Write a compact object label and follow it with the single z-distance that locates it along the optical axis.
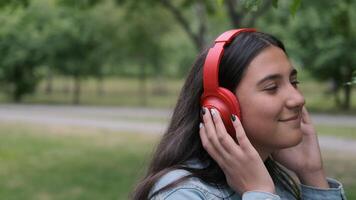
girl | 1.70
